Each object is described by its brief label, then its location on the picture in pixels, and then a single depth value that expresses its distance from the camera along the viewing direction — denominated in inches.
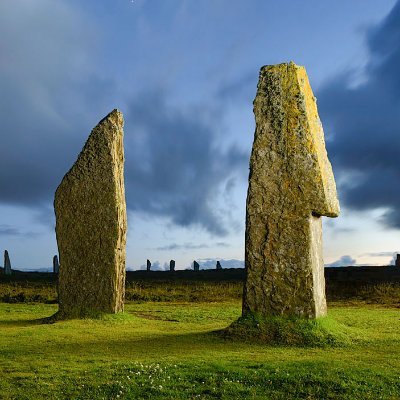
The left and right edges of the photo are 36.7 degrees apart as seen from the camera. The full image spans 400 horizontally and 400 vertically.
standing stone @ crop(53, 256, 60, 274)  2290.8
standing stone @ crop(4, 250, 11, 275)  2068.2
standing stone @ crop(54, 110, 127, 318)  735.1
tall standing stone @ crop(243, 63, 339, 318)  572.7
